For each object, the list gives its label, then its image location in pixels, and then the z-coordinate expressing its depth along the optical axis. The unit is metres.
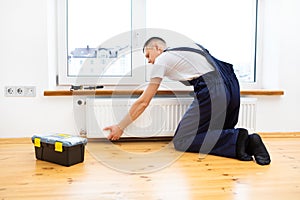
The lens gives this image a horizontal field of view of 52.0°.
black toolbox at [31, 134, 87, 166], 1.80
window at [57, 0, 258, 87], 2.59
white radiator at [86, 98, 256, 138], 2.35
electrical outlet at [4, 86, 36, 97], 2.37
